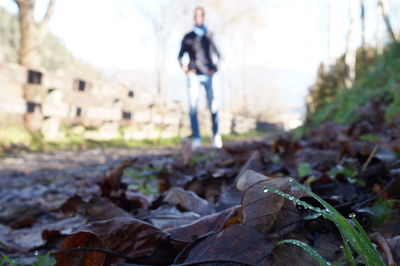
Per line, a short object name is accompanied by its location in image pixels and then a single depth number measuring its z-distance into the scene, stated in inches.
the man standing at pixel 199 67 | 262.2
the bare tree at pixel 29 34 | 398.9
